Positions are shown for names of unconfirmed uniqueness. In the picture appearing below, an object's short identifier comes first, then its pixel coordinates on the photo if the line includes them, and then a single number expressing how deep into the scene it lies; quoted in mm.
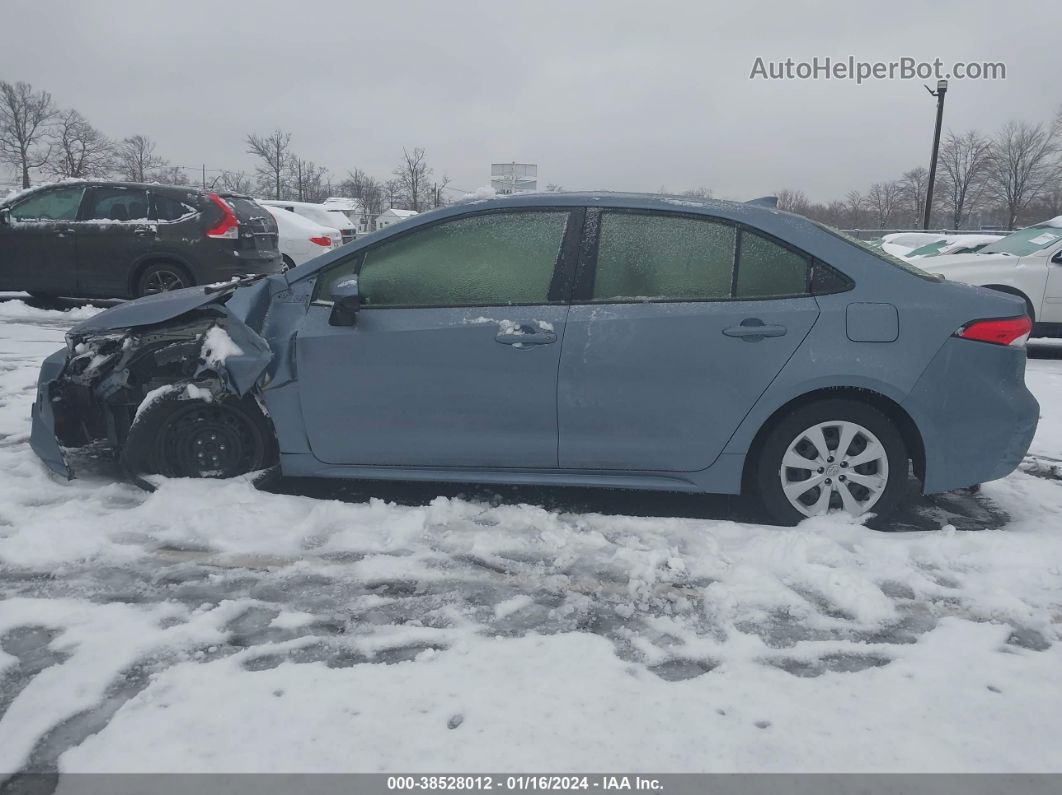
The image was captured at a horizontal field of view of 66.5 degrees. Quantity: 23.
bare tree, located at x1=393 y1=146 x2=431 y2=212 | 60219
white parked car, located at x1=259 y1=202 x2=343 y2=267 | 13414
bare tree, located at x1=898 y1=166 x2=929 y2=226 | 66312
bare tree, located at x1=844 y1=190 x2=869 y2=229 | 75250
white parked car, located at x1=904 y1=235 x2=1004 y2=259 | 15633
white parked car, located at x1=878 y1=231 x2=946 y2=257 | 24256
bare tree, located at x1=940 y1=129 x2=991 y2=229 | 55688
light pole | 26844
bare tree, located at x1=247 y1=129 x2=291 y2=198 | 62406
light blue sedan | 3680
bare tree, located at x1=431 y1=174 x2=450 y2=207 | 61062
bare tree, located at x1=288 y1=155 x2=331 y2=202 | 65212
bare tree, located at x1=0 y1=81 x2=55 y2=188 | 60719
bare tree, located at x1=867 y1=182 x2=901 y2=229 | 72000
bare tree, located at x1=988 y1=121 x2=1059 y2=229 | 53312
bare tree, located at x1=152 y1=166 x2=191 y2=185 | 67894
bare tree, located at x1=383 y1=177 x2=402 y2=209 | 65312
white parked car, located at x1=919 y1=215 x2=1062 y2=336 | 9661
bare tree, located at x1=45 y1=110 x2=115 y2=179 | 59531
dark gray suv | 9938
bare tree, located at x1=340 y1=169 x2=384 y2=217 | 66250
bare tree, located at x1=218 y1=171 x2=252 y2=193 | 69081
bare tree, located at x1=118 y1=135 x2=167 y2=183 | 64875
